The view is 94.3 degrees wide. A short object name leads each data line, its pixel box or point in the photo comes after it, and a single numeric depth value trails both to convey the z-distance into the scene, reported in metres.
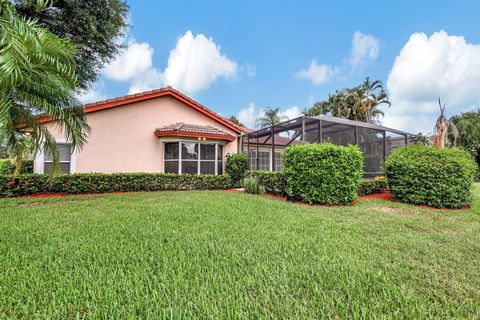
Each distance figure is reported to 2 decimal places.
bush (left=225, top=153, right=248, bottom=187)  14.29
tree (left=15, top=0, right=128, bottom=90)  11.45
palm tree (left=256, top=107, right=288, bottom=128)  32.56
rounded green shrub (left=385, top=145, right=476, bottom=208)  8.16
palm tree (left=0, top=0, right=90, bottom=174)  4.16
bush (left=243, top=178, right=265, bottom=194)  11.26
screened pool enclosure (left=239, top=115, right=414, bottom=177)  11.66
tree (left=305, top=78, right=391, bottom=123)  33.62
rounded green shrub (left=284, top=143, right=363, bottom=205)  8.49
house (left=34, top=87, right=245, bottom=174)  11.85
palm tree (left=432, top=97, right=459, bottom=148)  10.28
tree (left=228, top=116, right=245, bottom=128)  44.15
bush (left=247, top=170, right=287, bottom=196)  10.49
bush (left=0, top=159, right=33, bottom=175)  10.80
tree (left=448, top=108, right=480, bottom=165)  24.39
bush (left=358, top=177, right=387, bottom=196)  10.78
